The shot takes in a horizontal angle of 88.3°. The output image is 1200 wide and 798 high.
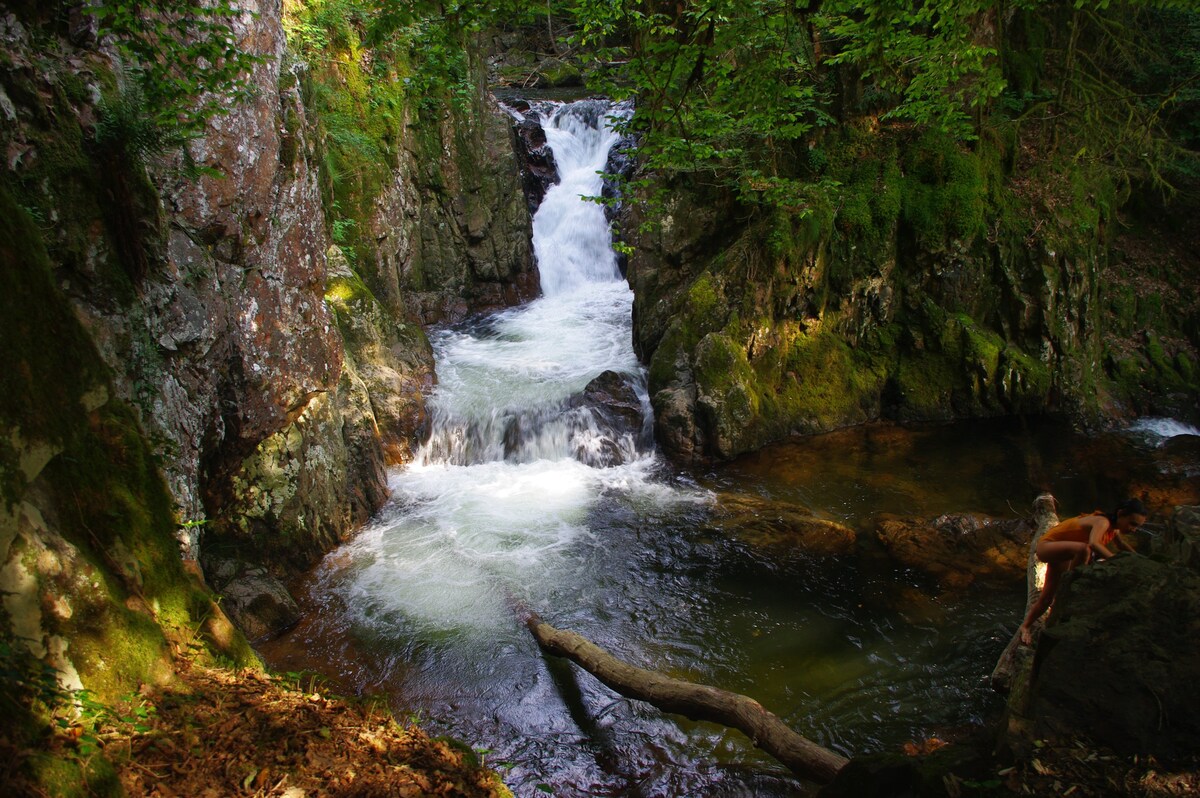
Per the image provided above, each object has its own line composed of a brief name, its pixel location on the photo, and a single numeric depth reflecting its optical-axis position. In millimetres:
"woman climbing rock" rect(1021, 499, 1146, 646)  4758
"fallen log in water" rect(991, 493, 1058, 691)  4805
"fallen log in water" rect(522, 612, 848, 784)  4059
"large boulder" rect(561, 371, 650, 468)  10812
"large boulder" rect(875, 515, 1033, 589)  7336
